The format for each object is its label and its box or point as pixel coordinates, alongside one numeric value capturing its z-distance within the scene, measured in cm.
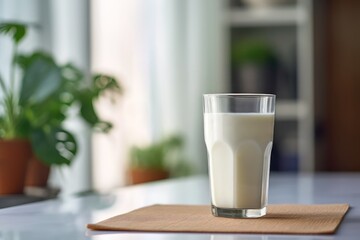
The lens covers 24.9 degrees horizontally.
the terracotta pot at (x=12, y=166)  194
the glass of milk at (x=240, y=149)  107
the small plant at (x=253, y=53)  405
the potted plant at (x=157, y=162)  353
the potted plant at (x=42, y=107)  193
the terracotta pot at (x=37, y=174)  209
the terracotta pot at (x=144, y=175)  353
